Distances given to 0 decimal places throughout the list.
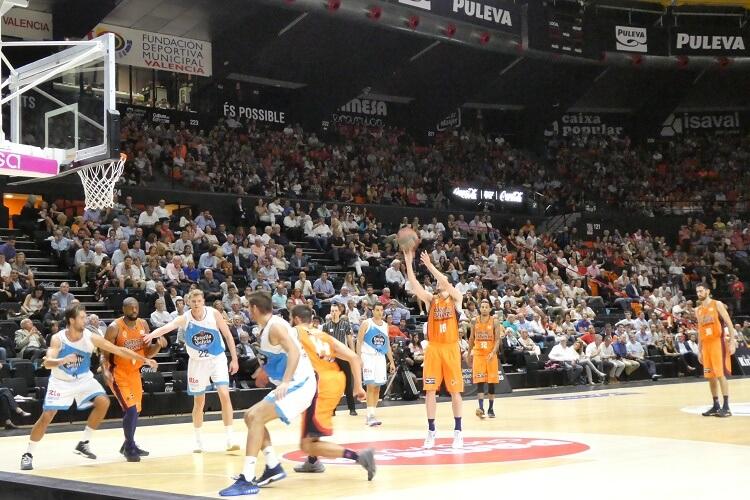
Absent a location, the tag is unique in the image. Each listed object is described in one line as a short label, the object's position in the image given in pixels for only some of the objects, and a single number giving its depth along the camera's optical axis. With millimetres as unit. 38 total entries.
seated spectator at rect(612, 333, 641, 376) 23188
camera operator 18391
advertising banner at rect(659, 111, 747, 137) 40625
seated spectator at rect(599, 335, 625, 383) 22781
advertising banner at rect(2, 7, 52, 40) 24344
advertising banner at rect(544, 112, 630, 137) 39938
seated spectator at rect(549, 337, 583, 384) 21750
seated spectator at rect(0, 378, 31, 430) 13766
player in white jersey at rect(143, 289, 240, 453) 10508
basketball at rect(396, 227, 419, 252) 9320
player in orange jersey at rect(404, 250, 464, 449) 10547
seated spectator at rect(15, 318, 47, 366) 15188
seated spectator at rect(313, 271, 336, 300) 20828
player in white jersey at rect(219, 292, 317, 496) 7418
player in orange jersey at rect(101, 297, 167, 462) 10016
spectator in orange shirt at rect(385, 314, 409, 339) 19566
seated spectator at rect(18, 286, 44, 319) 16656
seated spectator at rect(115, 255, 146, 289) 18359
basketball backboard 12188
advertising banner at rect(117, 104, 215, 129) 27875
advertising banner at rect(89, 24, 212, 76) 27184
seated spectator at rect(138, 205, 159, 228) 21062
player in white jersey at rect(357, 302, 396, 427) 14758
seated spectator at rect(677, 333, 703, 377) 24984
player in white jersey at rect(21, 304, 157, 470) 9734
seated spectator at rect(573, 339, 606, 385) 22047
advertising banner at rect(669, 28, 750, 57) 34656
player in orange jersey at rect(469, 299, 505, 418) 14656
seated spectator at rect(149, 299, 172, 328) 17031
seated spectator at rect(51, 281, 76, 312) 16656
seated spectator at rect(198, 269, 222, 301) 18844
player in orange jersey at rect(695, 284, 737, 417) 13414
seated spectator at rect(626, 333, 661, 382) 23594
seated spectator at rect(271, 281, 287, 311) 19203
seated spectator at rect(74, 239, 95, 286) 18828
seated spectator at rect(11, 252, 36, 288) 17453
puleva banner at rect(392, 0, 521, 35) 28484
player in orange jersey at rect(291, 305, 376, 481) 7965
